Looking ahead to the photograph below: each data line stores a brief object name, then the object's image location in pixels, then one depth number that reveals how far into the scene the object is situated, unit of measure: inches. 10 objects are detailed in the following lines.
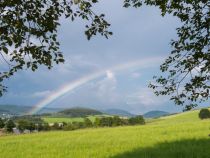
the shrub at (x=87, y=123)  2292.3
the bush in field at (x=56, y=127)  2237.1
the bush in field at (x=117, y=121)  2202.2
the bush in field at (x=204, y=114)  2145.6
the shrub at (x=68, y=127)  2020.2
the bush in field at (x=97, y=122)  2346.4
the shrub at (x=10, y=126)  2134.9
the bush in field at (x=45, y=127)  2248.5
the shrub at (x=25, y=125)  2362.9
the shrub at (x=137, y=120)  2312.7
